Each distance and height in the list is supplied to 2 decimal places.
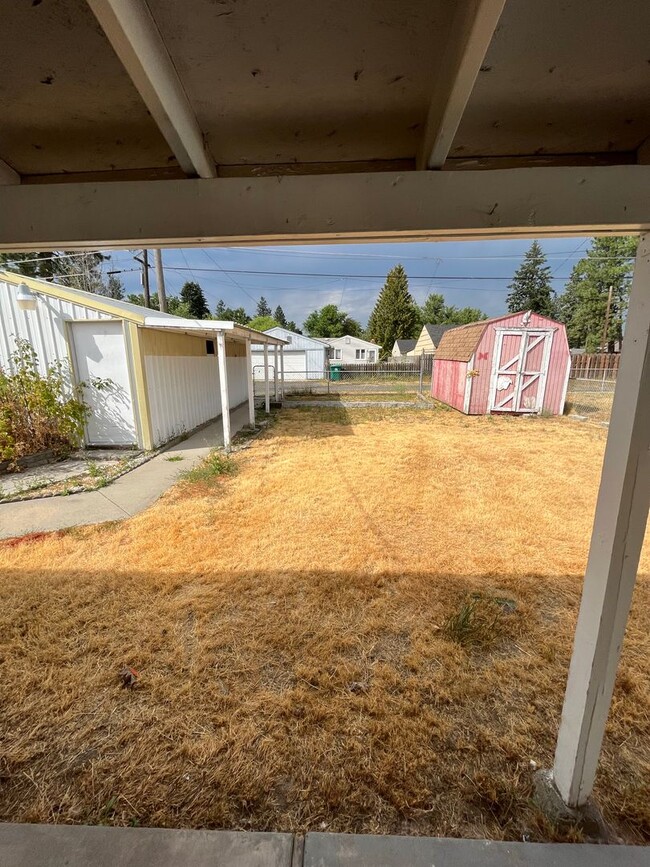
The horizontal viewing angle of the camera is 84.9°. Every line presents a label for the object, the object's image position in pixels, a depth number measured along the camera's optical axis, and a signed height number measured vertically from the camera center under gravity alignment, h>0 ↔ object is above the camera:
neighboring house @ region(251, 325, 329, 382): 24.80 +0.14
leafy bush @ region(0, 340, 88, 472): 5.12 -0.74
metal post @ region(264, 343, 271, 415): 10.41 -0.94
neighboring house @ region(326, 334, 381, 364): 32.09 +0.62
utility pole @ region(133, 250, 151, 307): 16.61 +3.95
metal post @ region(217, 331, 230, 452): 6.08 -0.46
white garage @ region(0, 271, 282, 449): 5.49 +0.23
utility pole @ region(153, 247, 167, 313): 13.15 +2.88
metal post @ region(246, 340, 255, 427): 8.41 -0.76
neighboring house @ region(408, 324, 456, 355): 25.37 +1.45
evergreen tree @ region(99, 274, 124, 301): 27.30 +5.86
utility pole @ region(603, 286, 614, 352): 26.48 +1.73
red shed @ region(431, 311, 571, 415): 9.50 -0.25
